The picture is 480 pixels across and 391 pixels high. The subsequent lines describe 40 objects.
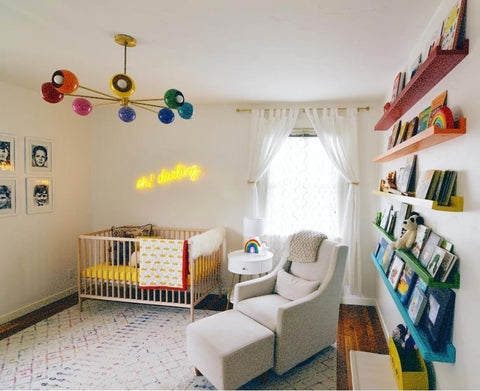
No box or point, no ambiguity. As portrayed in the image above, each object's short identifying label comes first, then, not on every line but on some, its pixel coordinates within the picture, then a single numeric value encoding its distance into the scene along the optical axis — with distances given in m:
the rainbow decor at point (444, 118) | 1.31
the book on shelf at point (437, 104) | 1.50
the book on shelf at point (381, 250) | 2.46
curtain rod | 3.48
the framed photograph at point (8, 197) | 3.04
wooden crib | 3.17
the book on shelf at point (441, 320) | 1.34
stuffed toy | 1.79
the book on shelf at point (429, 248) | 1.50
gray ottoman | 1.94
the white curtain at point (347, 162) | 3.48
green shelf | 1.28
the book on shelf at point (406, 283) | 1.70
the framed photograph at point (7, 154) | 3.02
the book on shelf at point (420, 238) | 1.66
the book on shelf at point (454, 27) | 1.31
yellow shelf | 1.28
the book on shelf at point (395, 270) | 1.89
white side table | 3.12
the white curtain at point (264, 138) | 3.62
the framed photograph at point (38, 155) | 3.29
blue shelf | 1.30
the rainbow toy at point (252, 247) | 3.39
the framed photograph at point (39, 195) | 3.31
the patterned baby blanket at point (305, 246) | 2.75
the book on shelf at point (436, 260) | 1.36
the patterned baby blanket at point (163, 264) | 3.05
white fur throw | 3.02
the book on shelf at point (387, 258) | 2.16
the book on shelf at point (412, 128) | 1.90
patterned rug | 2.16
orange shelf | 1.27
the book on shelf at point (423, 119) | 1.70
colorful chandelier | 1.73
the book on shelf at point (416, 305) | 1.48
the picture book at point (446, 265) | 1.30
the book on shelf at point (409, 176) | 1.96
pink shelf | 1.29
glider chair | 2.20
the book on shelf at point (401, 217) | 2.04
